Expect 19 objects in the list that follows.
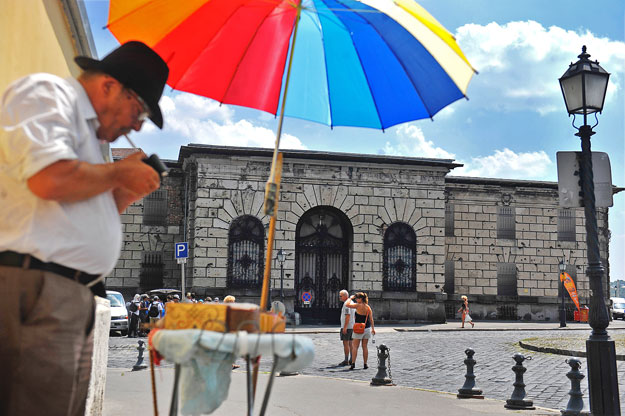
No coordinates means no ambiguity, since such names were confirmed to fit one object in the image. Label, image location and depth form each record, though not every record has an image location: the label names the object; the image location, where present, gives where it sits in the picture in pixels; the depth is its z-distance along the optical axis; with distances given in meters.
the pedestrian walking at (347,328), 14.66
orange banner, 35.12
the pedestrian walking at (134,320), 24.12
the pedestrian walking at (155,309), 23.42
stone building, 30.92
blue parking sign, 20.48
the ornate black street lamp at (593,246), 7.75
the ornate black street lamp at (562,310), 32.41
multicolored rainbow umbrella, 4.55
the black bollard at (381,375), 11.38
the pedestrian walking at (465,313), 30.87
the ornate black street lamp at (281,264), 29.67
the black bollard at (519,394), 8.95
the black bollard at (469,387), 9.98
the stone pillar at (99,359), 5.05
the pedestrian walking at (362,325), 14.30
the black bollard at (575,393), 8.17
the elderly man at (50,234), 2.44
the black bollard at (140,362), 13.28
